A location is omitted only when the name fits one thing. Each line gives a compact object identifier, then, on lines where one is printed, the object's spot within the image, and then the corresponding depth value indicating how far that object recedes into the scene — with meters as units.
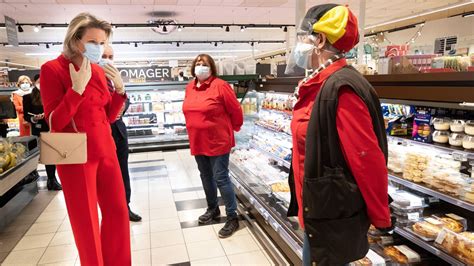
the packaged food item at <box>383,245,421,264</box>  2.25
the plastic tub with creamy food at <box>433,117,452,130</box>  2.17
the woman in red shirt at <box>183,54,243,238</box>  3.43
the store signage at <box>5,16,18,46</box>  8.66
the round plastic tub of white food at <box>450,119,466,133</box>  2.08
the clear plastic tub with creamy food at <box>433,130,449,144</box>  2.19
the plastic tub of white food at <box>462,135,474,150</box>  1.99
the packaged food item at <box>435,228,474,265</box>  1.86
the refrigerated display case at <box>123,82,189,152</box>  8.31
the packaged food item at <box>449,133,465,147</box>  2.09
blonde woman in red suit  2.06
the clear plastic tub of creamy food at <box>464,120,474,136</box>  1.99
